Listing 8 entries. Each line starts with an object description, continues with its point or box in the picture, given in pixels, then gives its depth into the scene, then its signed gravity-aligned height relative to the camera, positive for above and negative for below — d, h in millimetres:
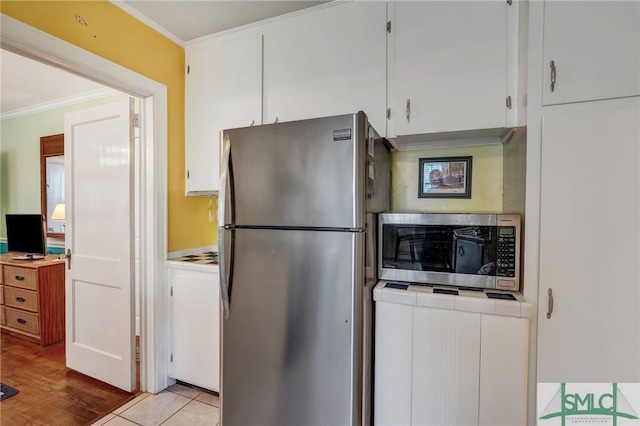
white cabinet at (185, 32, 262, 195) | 1873 +732
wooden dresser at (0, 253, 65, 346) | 2752 -922
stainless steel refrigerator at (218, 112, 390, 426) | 1188 -279
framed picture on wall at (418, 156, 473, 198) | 1741 +178
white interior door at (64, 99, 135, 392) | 1973 -276
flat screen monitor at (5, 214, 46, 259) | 2986 -331
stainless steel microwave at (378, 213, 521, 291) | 1286 -197
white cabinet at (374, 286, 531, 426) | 1163 -657
